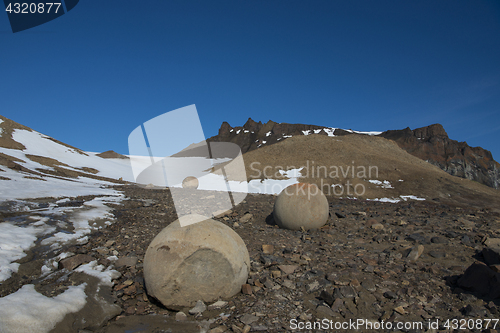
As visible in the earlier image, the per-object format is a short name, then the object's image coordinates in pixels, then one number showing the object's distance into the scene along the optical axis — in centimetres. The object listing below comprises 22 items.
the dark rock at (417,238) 878
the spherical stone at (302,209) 1010
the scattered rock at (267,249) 784
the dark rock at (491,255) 671
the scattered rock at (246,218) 1138
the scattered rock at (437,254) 748
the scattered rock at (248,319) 455
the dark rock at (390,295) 538
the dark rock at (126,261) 662
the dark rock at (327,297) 520
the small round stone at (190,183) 2228
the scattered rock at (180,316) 470
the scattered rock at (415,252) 731
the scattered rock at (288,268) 648
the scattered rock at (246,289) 541
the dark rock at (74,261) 616
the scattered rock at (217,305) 493
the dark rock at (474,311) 473
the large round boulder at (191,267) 487
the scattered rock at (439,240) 863
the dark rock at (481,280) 519
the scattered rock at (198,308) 480
